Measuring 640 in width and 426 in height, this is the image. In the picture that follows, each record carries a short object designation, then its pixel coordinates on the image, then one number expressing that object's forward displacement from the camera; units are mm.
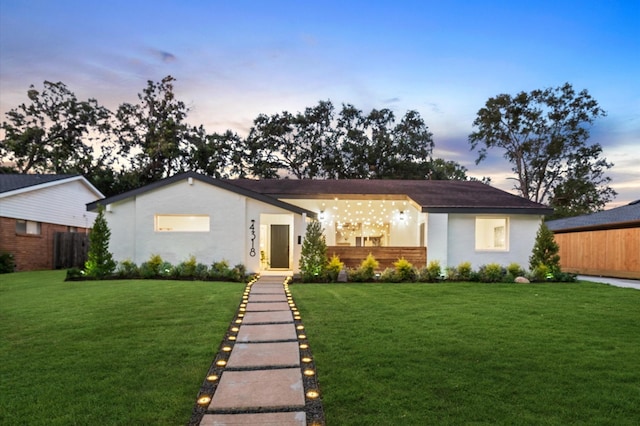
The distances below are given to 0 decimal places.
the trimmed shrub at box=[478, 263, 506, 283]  11438
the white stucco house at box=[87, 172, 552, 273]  13219
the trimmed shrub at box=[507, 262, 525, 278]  11789
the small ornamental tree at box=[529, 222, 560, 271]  12234
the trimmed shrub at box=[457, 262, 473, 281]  11555
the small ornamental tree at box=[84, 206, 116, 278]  11992
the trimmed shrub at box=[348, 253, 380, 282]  11258
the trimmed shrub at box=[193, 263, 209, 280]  11617
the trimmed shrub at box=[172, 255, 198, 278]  11711
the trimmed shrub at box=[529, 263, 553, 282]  11734
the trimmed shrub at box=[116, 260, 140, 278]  11939
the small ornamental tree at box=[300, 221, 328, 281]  11375
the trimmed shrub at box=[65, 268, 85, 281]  11695
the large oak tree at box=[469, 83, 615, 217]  29016
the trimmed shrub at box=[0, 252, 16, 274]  14955
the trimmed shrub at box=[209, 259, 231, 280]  11633
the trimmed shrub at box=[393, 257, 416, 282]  11375
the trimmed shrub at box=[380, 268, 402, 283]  11203
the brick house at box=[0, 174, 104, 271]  15781
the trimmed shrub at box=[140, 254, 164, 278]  11773
